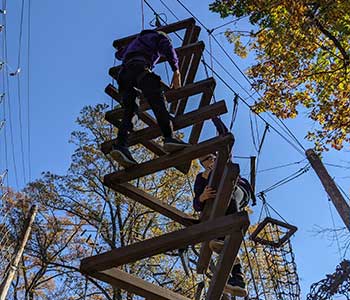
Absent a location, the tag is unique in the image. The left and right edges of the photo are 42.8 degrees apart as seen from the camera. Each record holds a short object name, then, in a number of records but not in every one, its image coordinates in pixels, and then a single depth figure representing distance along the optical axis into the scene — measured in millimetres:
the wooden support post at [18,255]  9781
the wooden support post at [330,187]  6283
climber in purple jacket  3076
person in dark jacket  3216
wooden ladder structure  2523
